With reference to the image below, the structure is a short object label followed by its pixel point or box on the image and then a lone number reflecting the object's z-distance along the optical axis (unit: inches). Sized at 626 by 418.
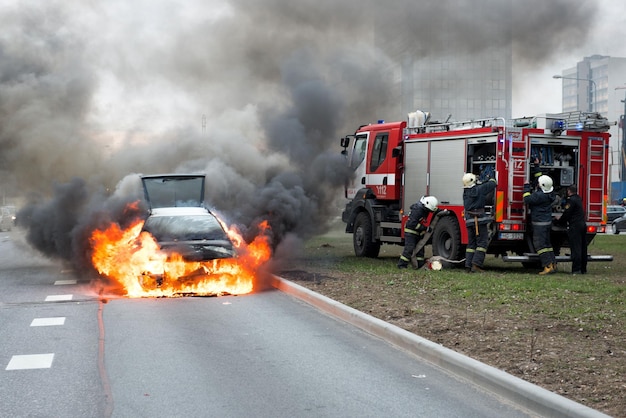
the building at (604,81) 4923.7
